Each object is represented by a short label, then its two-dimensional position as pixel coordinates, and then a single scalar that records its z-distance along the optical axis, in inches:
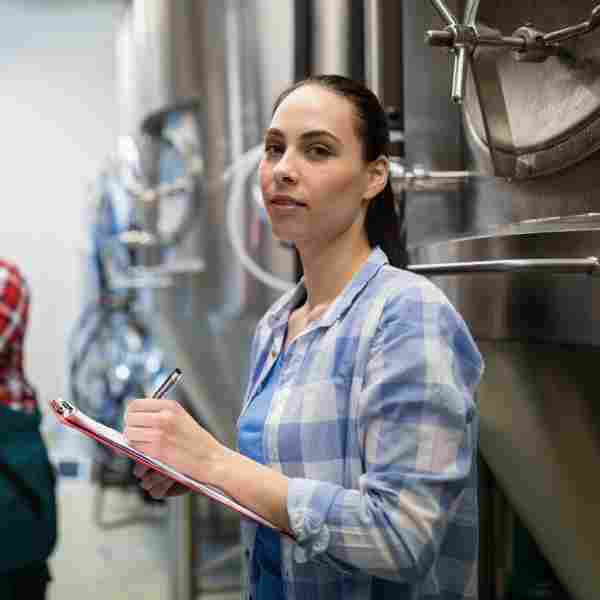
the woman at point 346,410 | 26.3
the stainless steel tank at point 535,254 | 30.4
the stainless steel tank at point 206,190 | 65.9
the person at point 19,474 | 59.7
